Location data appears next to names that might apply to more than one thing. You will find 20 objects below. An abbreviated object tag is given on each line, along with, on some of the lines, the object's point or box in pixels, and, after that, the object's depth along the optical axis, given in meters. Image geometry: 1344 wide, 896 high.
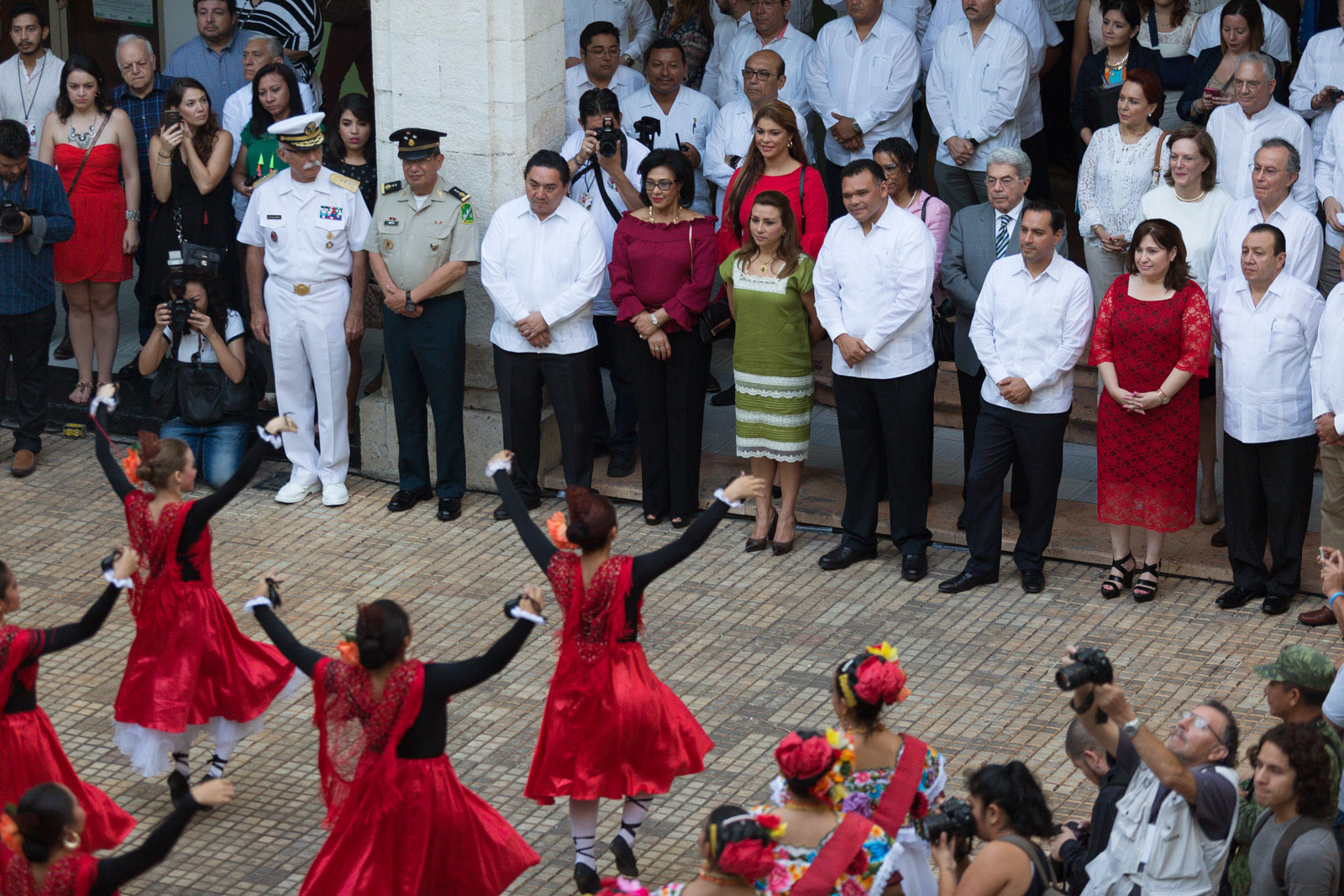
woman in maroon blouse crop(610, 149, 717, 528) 18.09
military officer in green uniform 18.66
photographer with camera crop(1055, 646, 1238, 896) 10.02
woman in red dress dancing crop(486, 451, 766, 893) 11.94
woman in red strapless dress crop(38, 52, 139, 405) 20.87
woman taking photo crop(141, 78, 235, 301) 20.31
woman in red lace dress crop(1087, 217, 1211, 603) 16.03
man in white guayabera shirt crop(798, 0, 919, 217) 20.69
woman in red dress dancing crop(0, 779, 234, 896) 9.08
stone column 18.72
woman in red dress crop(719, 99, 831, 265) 18.11
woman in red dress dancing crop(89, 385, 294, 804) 13.00
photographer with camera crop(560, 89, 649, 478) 19.06
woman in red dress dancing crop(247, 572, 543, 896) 10.56
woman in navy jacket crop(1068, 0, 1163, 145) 19.61
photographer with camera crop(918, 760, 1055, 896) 9.92
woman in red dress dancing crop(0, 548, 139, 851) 11.26
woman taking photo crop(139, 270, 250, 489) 18.37
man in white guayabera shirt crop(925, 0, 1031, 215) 20.05
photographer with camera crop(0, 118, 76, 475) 19.62
